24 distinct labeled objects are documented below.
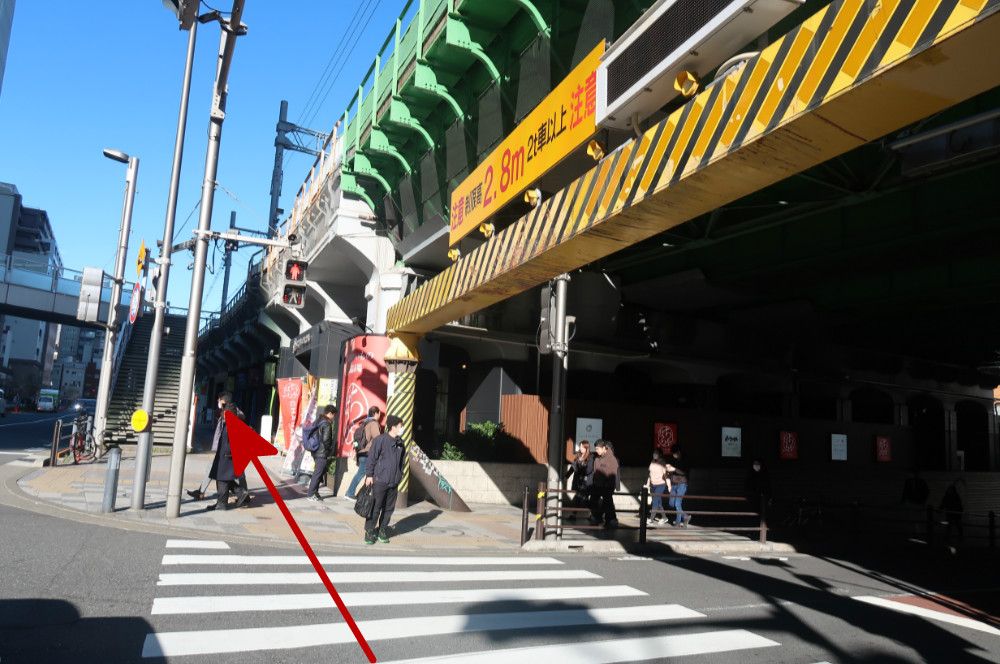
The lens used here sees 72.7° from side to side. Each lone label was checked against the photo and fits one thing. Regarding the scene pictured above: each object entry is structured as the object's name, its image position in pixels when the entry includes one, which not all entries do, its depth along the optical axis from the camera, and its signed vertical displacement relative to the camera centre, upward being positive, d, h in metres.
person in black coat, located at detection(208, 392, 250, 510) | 12.63 -1.21
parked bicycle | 19.72 -1.24
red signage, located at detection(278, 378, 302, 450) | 23.19 +0.32
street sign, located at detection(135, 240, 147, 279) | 18.39 +3.86
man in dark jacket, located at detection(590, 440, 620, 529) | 13.32 -1.11
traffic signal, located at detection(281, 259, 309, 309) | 12.04 +2.27
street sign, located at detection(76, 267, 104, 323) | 17.80 +2.80
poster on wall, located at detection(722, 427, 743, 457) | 21.45 -0.17
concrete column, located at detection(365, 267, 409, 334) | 17.05 +3.11
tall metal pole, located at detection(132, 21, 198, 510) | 11.84 +1.92
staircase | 27.10 +0.83
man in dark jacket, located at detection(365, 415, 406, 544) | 10.24 -0.84
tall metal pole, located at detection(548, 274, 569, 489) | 11.98 +0.54
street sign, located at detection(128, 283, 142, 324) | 18.24 +2.84
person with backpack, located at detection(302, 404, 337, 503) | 14.71 -0.63
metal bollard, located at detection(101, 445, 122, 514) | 11.30 -1.32
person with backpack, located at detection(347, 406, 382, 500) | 13.24 -0.38
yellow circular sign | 11.54 -0.27
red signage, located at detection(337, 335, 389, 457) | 16.88 +0.81
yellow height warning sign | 8.46 +4.05
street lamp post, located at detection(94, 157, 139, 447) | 20.38 +2.68
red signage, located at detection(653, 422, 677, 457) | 20.12 -0.14
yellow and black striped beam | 4.38 +2.50
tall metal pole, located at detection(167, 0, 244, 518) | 11.55 +2.25
